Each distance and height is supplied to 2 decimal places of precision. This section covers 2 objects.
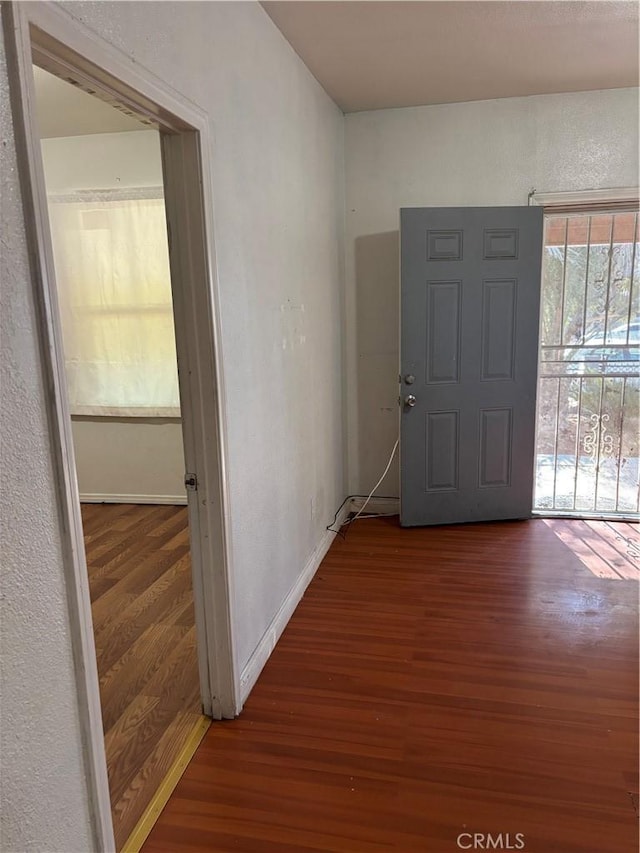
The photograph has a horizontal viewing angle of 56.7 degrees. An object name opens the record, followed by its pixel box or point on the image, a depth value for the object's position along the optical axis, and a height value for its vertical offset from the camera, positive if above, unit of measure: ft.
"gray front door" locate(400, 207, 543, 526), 11.69 -0.64
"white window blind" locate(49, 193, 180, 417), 13.38 +0.88
